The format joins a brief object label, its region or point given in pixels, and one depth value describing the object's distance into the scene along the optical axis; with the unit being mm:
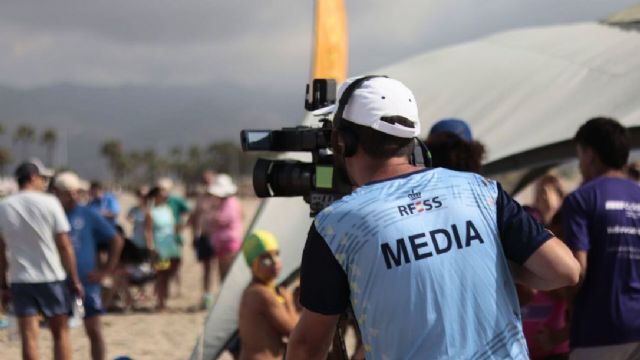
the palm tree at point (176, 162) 120188
